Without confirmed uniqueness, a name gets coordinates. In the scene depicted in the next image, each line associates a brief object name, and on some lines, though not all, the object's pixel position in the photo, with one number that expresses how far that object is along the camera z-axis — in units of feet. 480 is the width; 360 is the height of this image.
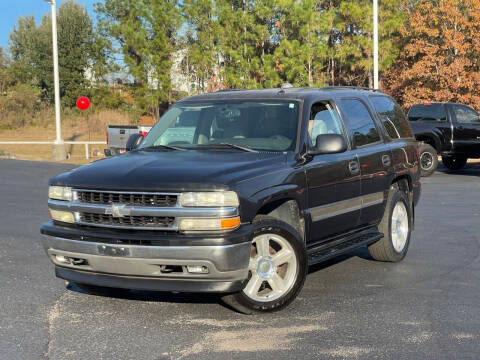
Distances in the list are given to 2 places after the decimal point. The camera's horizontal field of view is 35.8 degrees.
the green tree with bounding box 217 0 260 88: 145.76
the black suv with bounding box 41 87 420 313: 18.28
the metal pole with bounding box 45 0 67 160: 97.50
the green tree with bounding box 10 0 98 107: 191.01
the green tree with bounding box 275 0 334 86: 136.77
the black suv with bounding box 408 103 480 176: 69.62
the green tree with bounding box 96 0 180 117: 168.55
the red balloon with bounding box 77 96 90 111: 107.96
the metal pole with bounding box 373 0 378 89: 89.67
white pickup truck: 84.69
